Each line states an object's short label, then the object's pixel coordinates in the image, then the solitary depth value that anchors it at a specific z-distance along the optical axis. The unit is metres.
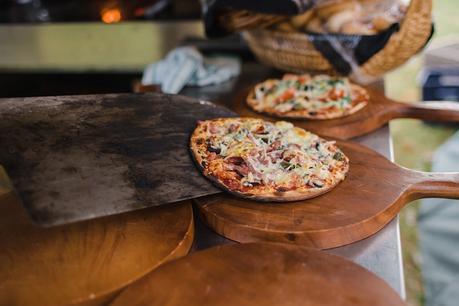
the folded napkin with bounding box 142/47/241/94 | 2.46
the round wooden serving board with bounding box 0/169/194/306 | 1.19
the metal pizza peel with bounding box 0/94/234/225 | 1.28
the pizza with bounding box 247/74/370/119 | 2.06
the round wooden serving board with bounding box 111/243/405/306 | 1.15
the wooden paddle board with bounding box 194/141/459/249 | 1.39
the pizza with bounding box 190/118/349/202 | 1.51
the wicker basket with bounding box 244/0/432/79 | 2.12
